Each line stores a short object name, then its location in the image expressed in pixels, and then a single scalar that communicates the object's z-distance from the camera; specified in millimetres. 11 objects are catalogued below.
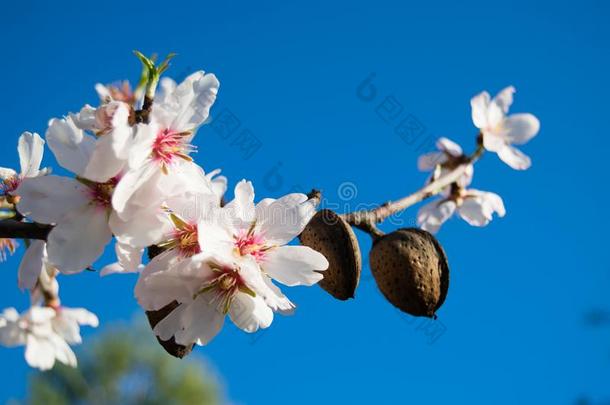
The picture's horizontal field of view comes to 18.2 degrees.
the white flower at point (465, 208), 736
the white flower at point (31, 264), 612
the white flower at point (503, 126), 728
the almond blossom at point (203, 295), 567
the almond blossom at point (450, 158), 748
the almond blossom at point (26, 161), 617
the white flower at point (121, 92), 630
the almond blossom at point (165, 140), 559
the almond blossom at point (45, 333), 769
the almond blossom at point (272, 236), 574
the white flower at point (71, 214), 567
